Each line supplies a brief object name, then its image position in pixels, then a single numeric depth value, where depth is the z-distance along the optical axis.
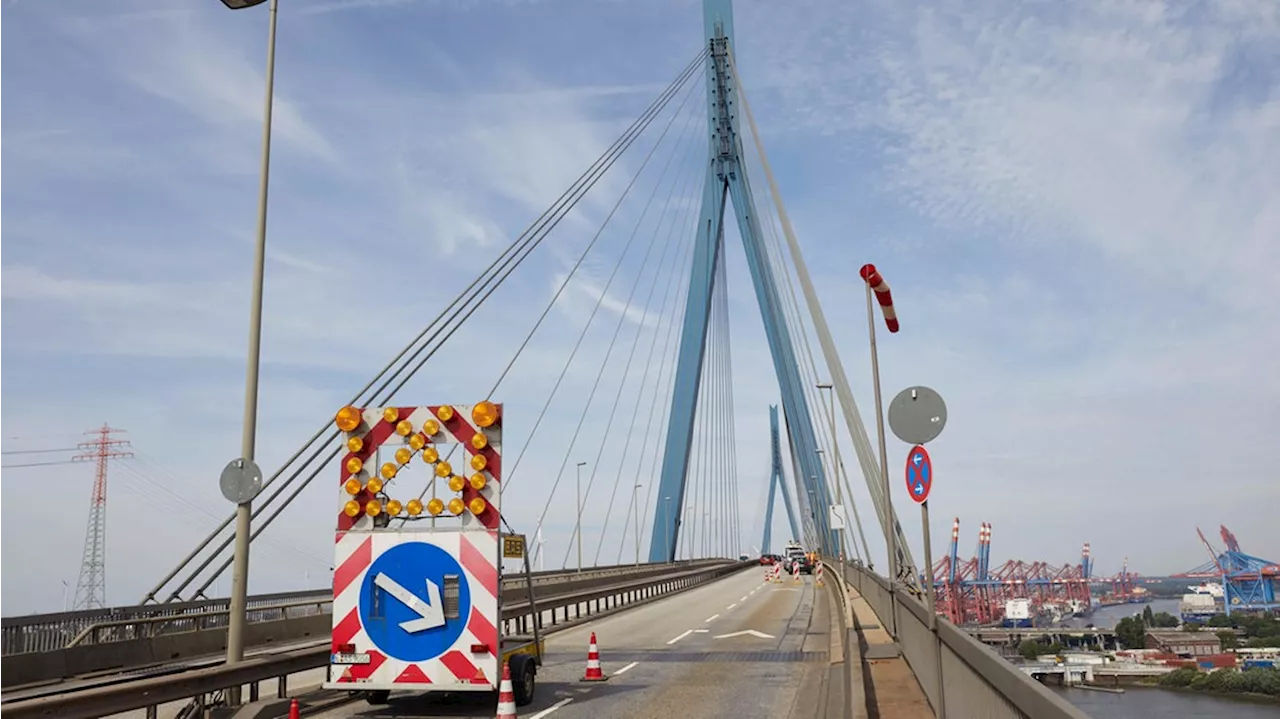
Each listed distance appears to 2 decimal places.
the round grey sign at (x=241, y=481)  11.77
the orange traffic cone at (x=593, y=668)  14.19
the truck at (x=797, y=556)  74.06
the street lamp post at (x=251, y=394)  11.20
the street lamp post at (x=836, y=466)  41.64
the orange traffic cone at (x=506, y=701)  9.07
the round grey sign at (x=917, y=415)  8.77
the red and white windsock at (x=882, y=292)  10.41
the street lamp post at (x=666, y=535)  53.78
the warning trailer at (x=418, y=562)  10.71
